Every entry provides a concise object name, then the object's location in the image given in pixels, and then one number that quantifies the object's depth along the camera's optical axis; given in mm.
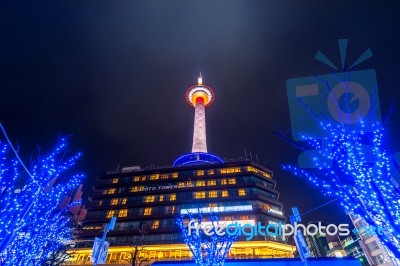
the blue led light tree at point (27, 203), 8852
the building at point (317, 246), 52084
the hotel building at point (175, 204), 38962
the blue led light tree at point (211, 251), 15797
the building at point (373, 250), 42191
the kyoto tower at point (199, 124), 55125
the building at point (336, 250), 66700
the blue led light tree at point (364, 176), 6559
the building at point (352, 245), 56972
